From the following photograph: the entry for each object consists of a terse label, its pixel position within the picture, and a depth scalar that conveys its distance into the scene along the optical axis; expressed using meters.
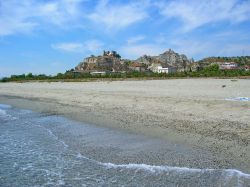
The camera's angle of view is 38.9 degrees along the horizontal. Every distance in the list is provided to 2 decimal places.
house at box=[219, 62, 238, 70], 117.56
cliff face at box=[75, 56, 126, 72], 148.50
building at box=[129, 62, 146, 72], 141.81
